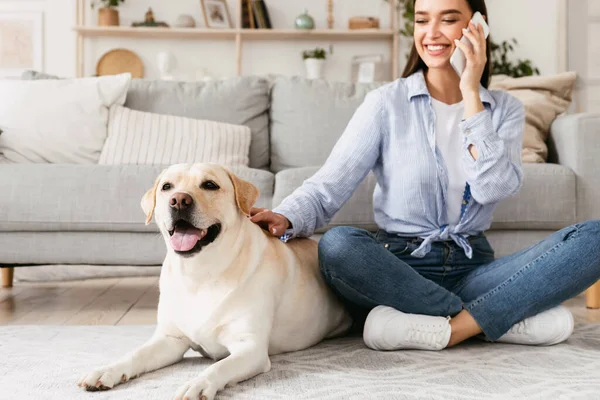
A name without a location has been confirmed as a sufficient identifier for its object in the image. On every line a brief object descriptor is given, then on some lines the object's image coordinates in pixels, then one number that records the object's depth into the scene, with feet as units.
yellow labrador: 4.59
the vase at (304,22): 16.28
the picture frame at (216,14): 16.49
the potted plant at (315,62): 16.46
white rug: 4.24
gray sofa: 7.61
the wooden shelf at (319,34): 16.28
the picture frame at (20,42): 16.57
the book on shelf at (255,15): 16.47
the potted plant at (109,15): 16.29
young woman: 5.40
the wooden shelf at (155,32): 16.20
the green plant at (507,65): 15.20
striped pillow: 8.94
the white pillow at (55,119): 9.01
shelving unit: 16.25
